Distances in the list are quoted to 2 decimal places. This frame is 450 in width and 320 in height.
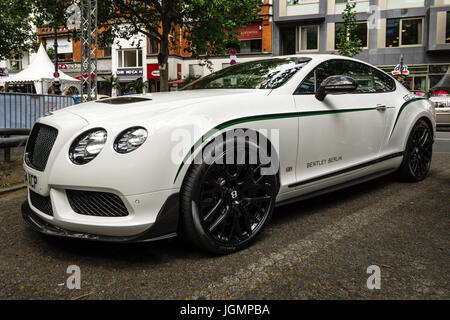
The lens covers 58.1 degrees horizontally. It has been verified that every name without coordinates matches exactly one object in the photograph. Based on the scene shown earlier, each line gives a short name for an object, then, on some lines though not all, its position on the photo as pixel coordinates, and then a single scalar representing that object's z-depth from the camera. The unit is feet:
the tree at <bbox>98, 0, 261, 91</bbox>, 49.08
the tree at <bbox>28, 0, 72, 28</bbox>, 51.55
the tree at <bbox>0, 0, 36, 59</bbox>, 91.61
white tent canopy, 65.62
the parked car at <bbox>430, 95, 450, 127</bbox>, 51.19
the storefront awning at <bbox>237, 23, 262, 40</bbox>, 101.77
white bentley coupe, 7.65
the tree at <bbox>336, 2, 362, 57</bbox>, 66.23
